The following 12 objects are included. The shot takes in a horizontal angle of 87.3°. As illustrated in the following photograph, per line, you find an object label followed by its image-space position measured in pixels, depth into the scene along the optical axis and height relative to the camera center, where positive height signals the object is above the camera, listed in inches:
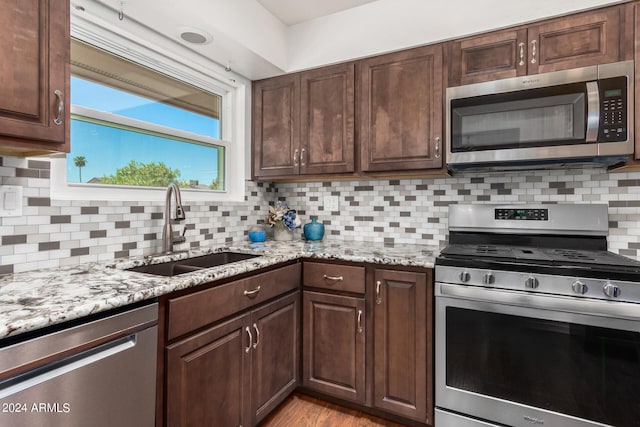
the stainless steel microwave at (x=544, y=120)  62.4 +19.0
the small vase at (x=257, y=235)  96.9 -6.3
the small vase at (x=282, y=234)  103.2 -6.4
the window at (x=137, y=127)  65.8 +19.6
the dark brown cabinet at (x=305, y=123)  89.7 +25.6
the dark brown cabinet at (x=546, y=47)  64.9 +34.9
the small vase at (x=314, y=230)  102.1 -5.1
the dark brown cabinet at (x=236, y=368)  49.7 -27.4
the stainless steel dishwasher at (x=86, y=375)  31.2 -17.2
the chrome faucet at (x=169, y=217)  70.9 -0.9
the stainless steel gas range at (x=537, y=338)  54.0 -21.6
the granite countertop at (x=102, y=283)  33.8 -9.8
